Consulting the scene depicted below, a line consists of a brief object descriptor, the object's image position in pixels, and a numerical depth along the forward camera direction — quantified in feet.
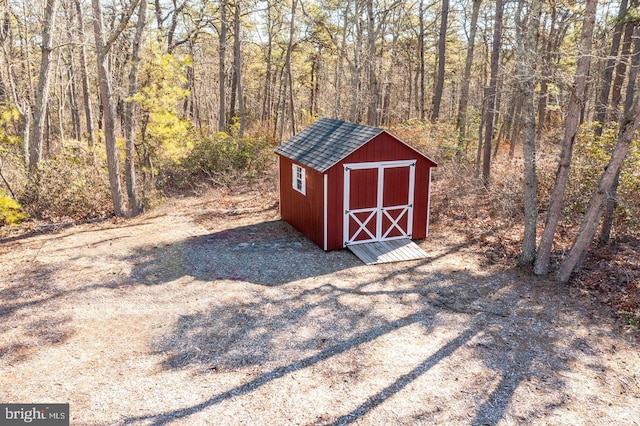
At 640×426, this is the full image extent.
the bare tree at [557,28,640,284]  27.02
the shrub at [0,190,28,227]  31.96
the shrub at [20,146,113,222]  44.96
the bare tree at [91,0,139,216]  38.04
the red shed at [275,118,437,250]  36.78
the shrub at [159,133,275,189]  61.21
